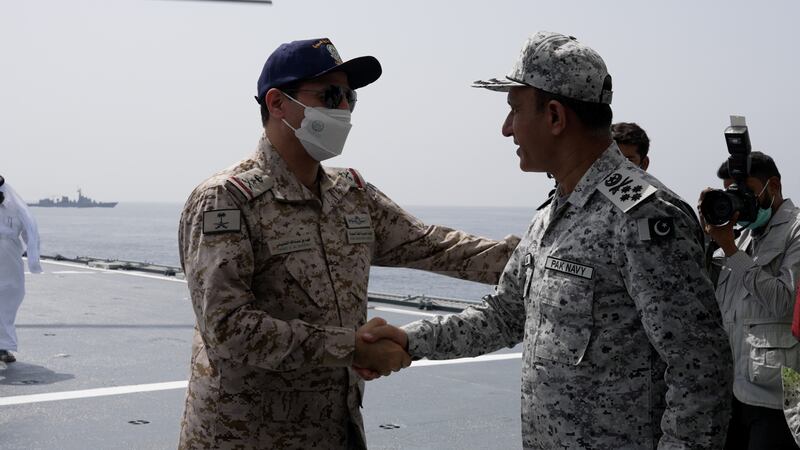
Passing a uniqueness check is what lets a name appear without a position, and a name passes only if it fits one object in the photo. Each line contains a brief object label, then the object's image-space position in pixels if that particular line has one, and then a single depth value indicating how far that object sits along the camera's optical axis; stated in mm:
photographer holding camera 3676
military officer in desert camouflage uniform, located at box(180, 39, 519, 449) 2576
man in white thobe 8336
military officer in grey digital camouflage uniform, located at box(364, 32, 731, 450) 2119
